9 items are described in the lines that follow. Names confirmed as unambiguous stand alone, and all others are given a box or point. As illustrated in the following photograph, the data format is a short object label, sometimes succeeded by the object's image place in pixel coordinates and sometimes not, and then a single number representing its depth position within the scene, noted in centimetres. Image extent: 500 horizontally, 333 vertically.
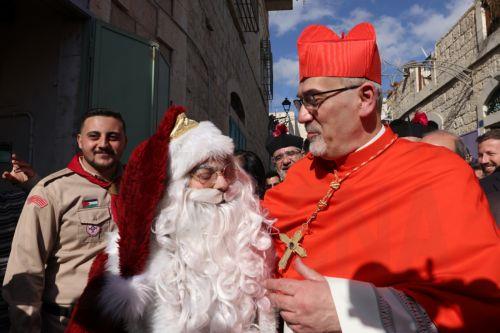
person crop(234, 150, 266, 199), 387
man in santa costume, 154
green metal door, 450
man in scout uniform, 234
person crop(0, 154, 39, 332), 275
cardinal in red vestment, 129
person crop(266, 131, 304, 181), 467
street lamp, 1814
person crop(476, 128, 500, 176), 400
